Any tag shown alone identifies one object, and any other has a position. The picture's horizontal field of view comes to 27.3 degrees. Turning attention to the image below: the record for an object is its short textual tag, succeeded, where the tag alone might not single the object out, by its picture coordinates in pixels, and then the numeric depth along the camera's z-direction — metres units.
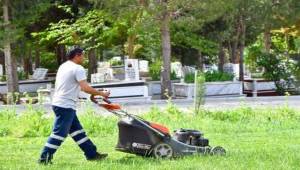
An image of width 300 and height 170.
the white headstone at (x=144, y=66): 33.97
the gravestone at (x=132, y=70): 25.88
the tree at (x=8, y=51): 24.00
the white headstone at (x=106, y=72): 27.88
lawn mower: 8.78
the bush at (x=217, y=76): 27.12
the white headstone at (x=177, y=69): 30.15
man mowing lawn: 8.59
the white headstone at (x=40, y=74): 30.67
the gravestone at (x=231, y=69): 30.15
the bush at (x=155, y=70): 30.00
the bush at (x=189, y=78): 26.43
